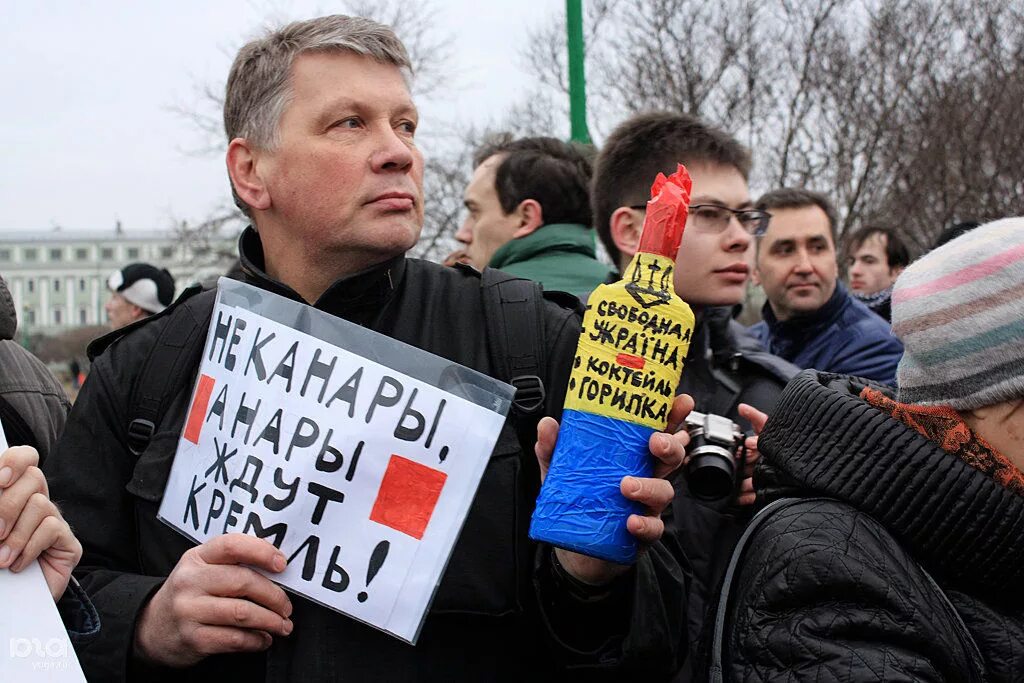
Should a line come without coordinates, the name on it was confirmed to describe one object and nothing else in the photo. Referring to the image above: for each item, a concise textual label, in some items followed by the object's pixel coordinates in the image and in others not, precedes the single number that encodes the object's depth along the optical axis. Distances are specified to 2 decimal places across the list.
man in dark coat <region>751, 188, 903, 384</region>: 4.50
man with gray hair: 1.96
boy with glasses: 2.95
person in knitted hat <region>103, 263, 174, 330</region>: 7.03
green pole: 7.05
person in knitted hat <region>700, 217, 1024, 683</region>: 1.71
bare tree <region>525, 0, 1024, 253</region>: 12.30
